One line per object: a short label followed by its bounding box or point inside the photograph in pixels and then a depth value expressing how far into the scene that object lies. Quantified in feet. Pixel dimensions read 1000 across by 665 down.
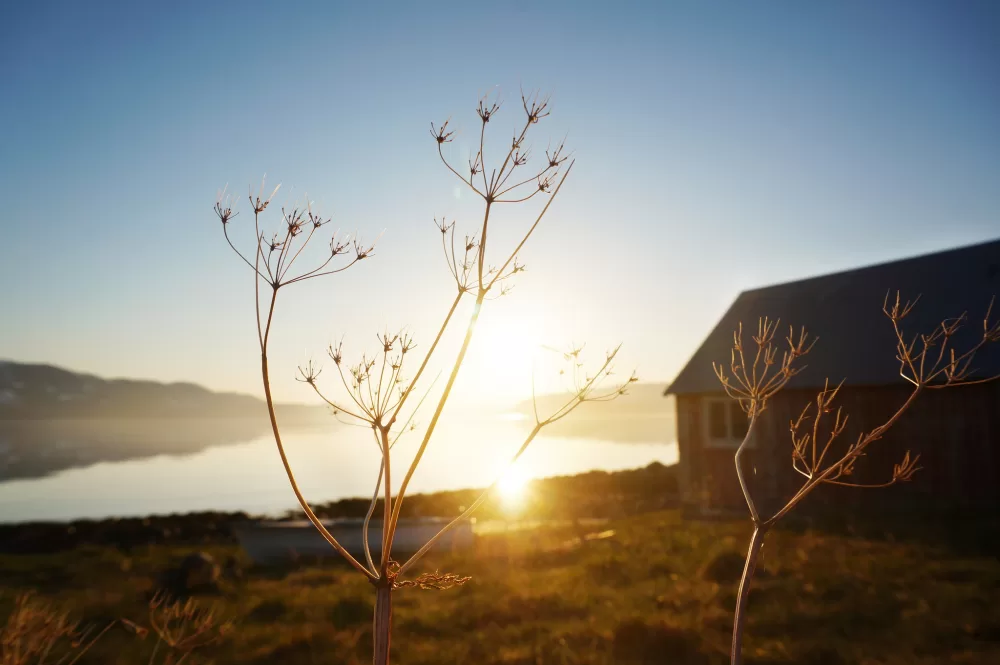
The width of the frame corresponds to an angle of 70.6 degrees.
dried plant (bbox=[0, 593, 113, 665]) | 8.30
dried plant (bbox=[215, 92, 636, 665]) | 5.59
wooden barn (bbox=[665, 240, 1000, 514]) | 53.52
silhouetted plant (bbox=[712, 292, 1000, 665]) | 5.60
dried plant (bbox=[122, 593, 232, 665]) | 9.27
